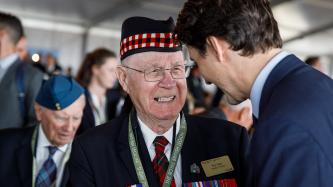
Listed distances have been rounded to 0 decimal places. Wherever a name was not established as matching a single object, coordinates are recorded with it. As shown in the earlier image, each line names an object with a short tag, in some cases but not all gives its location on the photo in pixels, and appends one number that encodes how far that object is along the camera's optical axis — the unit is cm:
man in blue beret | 235
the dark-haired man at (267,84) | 100
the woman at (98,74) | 401
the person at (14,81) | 300
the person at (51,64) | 550
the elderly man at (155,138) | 182
